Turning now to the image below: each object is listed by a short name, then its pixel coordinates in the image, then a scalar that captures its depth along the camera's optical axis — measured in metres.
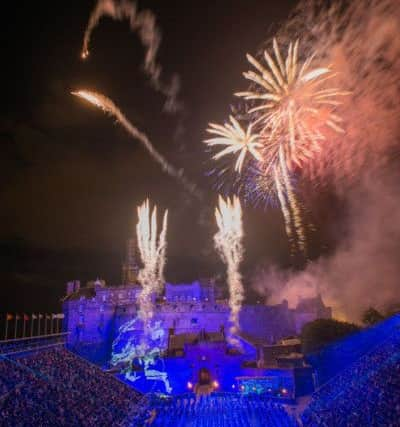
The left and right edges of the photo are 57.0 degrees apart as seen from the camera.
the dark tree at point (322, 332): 43.47
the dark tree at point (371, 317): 50.97
